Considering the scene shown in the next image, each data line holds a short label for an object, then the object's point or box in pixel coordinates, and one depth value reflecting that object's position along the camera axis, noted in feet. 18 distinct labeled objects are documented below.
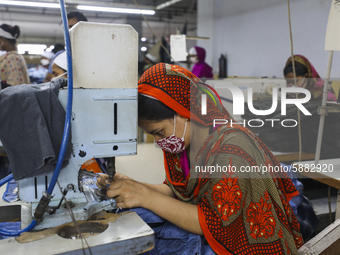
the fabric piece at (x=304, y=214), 4.57
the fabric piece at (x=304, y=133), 6.31
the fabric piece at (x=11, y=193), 3.58
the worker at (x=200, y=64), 16.58
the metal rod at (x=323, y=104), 4.99
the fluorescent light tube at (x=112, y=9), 21.04
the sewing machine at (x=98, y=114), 2.61
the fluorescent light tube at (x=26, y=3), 18.54
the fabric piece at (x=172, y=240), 3.06
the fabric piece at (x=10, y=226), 2.99
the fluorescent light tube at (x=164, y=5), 22.82
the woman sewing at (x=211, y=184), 2.94
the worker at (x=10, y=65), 9.29
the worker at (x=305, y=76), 8.90
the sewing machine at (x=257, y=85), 8.78
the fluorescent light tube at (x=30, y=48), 32.45
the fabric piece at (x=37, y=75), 16.51
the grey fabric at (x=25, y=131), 2.50
